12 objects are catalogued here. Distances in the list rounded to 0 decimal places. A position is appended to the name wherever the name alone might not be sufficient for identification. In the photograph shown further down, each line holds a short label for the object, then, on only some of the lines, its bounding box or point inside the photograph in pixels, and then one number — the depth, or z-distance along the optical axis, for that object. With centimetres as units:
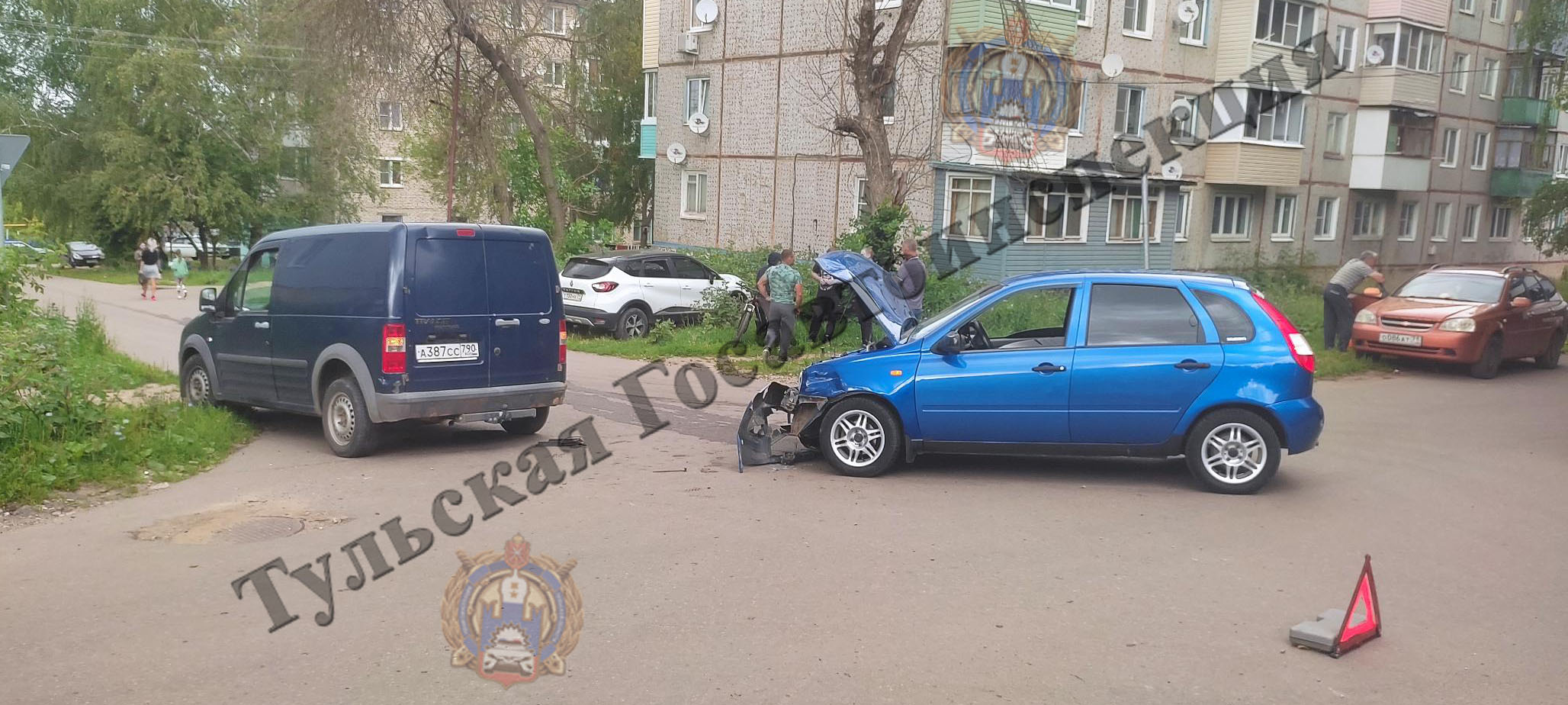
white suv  1988
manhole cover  738
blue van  961
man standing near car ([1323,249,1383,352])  1811
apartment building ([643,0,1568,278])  2822
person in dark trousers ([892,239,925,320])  1627
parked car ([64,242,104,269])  4703
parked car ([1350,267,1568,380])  1644
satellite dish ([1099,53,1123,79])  2922
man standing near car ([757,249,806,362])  1698
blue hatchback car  864
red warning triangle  543
